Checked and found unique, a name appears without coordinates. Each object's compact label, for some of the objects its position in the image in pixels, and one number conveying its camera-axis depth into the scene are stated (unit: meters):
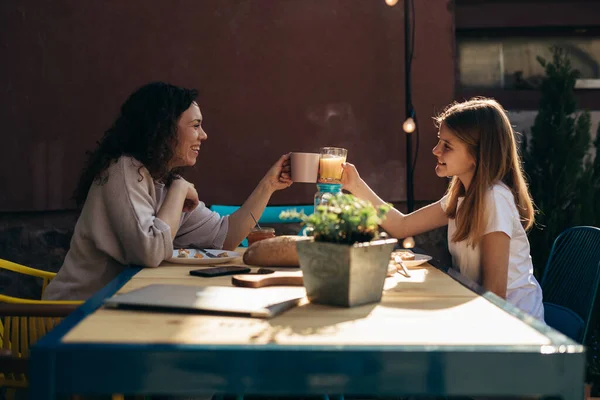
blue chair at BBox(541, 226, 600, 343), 2.12
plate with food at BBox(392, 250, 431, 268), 2.05
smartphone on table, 1.88
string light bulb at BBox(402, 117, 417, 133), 4.12
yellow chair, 1.67
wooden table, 1.01
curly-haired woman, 2.15
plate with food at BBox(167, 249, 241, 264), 2.14
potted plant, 1.34
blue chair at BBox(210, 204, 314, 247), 3.30
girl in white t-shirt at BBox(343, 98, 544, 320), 2.07
